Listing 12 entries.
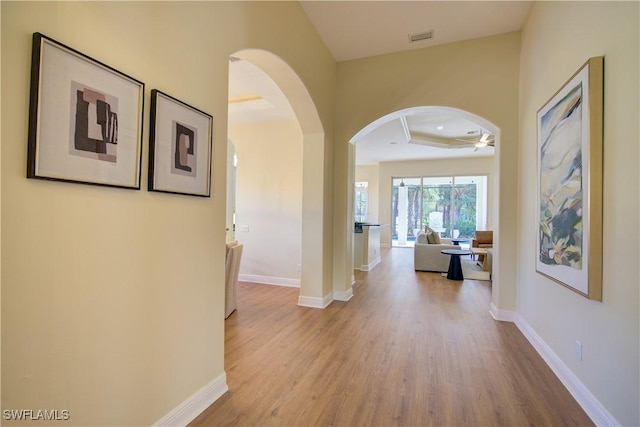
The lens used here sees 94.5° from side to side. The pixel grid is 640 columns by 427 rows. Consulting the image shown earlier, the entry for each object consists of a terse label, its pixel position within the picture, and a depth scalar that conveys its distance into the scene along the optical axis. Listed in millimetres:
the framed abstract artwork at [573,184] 1839
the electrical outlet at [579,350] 2049
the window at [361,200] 11836
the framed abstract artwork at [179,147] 1571
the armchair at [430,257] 6500
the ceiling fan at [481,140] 5980
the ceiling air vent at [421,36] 3621
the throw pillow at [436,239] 6971
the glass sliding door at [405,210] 10930
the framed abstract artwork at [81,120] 1103
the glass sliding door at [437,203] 10461
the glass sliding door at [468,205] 10016
